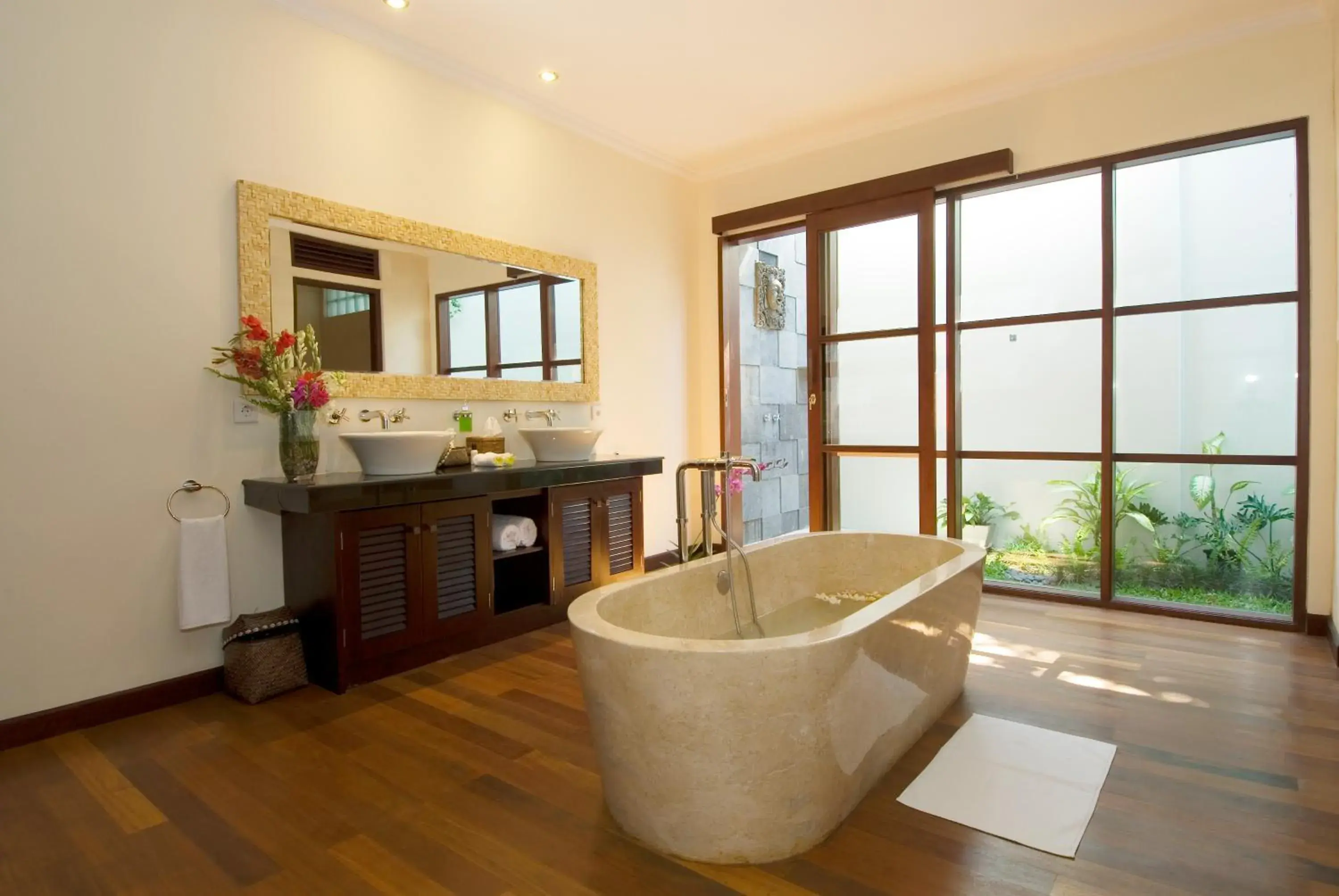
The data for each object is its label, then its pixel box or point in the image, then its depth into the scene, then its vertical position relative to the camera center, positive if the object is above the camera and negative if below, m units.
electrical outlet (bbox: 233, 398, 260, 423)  2.83 +0.14
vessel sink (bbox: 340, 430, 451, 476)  2.89 -0.03
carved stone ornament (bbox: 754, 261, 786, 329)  5.53 +1.11
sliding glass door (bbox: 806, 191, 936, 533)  4.29 +0.44
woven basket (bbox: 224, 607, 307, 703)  2.66 -0.80
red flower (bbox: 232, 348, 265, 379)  2.72 +0.32
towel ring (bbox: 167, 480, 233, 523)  2.68 -0.15
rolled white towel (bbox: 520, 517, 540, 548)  3.47 -0.45
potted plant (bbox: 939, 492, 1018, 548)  4.21 -0.50
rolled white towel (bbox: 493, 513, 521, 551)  3.36 -0.43
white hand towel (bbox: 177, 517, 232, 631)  2.61 -0.47
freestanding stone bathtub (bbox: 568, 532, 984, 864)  1.57 -0.67
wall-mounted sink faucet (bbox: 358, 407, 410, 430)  3.25 +0.13
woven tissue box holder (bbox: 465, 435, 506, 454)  3.54 -0.01
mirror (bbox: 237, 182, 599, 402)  2.95 +0.69
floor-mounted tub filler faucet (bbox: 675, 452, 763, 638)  2.43 -0.20
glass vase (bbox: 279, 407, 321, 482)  2.78 +0.01
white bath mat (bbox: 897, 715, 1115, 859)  1.79 -0.98
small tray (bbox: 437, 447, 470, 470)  3.26 -0.07
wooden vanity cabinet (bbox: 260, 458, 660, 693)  2.72 -0.53
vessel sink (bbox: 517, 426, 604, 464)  3.67 -0.01
